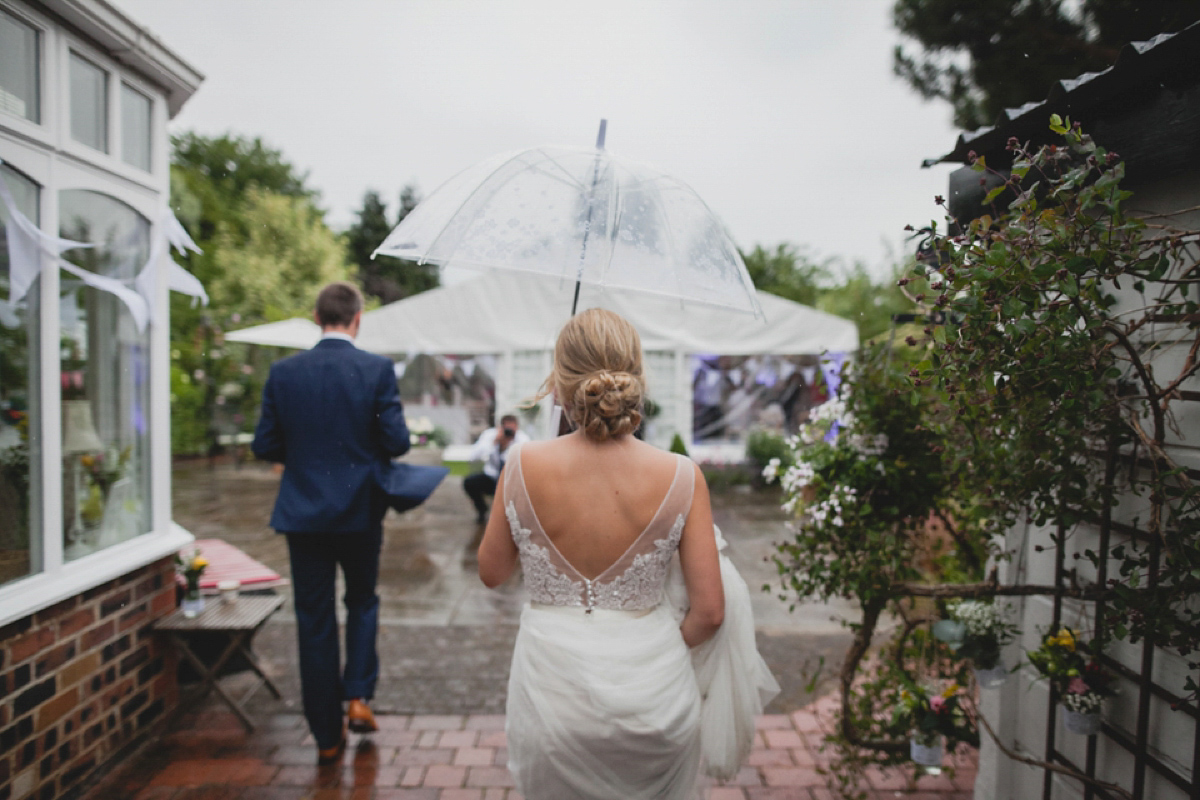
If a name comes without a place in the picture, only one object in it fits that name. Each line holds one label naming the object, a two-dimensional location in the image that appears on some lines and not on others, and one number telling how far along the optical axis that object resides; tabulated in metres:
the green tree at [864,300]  12.99
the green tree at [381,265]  25.33
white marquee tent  8.76
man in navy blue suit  2.68
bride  1.63
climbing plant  1.35
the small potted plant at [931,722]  2.41
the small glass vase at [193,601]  3.12
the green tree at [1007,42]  3.92
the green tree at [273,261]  16.59
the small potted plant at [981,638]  2.24
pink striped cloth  3.66
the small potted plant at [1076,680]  1.86
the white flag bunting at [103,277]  2.33
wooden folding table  2.98
